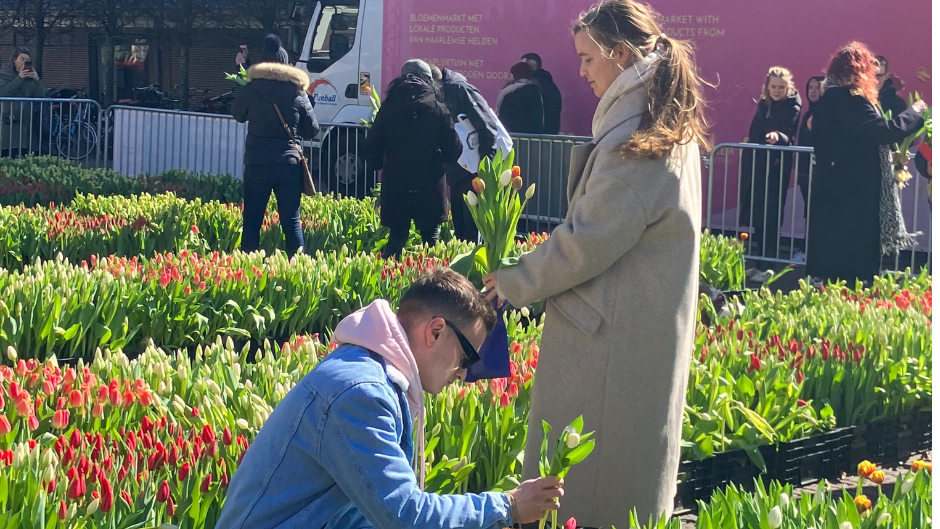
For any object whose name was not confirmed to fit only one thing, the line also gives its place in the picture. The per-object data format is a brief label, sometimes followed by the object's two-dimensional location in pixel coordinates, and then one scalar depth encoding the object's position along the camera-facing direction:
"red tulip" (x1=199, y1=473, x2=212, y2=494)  2.98
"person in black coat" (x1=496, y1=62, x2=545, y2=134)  11.80
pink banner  10.23
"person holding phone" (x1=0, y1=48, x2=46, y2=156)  15.05
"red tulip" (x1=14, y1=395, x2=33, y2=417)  3.50
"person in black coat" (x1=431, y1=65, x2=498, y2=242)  8.66
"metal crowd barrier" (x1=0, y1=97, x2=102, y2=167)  14.84
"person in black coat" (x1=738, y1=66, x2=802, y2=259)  10.20
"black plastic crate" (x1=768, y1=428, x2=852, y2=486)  4.36
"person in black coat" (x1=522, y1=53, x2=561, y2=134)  12.00
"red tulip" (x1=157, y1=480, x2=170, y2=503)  2.91
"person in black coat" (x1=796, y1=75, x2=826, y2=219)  9.91
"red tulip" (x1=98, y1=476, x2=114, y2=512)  2.88
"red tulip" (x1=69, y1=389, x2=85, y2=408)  3.61
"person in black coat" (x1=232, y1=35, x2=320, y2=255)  8.01
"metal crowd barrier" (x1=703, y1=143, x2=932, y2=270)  9.94
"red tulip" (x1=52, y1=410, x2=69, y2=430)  3.41
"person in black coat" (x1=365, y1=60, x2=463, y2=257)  7.43
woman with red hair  7.40
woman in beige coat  3.08
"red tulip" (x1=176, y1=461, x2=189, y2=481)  3.05
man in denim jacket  2.20
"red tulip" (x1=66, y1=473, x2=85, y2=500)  2.84
